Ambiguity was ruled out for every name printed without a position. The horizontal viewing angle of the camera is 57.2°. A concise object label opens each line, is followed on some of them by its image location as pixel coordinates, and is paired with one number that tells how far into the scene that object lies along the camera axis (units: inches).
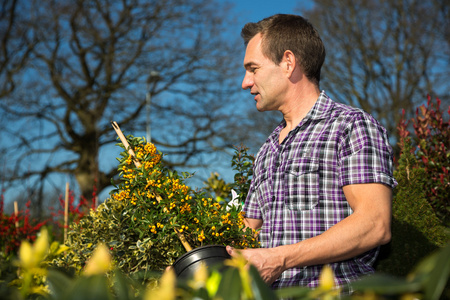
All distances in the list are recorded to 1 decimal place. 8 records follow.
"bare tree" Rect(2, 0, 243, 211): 495.2
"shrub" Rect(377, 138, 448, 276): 112.0
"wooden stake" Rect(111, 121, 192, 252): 79.5
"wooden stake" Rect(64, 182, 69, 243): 212.1
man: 67.1
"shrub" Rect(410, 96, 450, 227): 144.1
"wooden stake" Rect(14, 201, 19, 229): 216.1
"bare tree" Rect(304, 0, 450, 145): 519.5
